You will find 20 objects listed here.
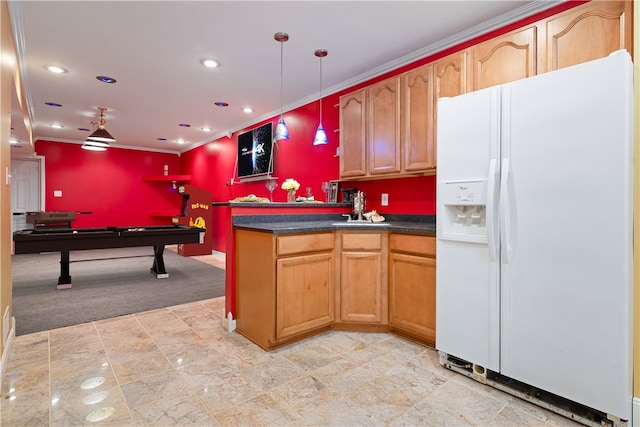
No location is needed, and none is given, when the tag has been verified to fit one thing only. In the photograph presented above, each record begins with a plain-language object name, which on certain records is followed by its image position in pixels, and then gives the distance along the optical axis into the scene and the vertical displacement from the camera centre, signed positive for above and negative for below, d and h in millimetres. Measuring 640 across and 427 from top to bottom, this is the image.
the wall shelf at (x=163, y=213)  8531 -97
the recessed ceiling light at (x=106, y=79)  3957 +1613
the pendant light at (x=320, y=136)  3331 +789
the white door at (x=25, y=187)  7194 +500
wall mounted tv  5324 +1015
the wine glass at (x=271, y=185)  3430 +262
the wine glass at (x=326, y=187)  3929 +277
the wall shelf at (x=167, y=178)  8453 +824
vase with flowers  3408 +251
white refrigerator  1525 -108
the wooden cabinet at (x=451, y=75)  2494 +1073
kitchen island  2451 -559
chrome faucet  3339 +51
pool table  3594 -374
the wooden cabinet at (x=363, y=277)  2756 -578
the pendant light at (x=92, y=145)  4918 +1007
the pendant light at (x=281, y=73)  2953 +1585
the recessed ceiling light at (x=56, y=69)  3674 +1610
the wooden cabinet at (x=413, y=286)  2441 -603
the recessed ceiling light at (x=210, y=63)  3477 +1599
